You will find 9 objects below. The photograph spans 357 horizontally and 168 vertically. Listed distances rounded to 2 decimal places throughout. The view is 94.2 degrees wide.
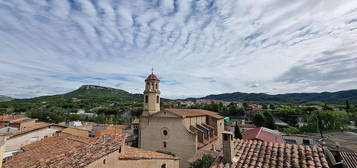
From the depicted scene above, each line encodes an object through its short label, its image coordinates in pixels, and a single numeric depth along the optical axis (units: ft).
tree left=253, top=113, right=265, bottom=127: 166.61
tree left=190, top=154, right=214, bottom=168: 43.08
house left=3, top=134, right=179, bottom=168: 18.64
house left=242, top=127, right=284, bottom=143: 73.83
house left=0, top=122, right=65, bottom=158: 67.41
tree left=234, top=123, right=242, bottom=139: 102.06
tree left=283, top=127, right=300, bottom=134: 138.62
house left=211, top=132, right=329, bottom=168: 18.67
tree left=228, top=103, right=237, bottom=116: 268.00
